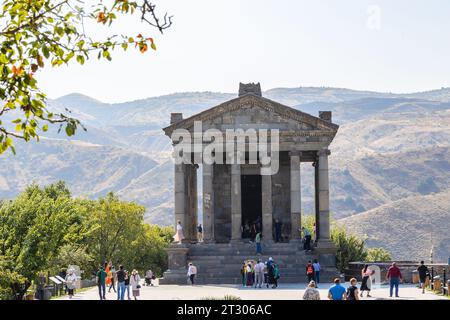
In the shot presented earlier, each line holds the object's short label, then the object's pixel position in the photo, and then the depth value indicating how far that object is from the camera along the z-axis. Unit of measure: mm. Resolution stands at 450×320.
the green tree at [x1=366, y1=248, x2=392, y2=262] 103038
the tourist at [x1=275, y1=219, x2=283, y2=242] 57544
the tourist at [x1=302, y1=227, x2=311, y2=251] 53156
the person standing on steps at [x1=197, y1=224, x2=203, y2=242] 61203
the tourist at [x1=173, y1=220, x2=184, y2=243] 53594
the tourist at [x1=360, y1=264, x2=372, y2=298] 39375
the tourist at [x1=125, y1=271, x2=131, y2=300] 38188
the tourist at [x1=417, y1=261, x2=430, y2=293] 43656
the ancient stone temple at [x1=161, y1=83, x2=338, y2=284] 52781
